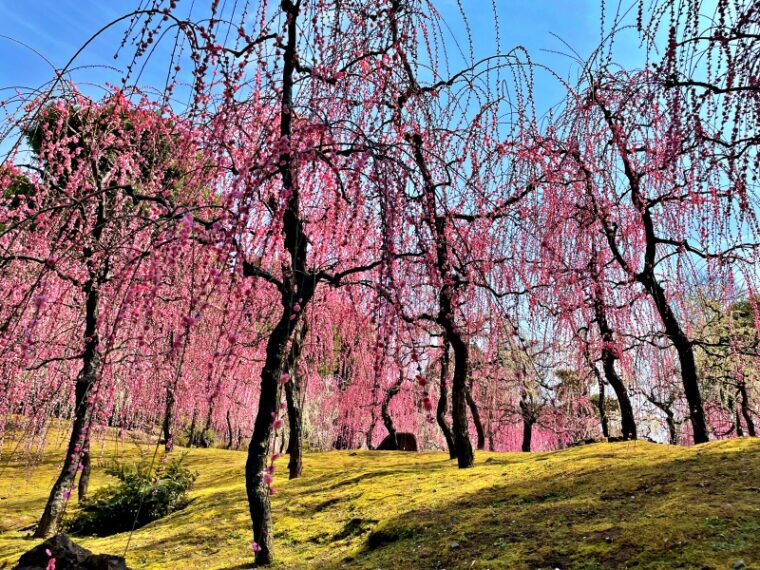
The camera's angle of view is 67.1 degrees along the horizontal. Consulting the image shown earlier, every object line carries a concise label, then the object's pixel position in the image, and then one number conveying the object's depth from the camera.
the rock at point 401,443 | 15.98
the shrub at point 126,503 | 7.47
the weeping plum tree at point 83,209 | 5.62
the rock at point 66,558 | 4.05
